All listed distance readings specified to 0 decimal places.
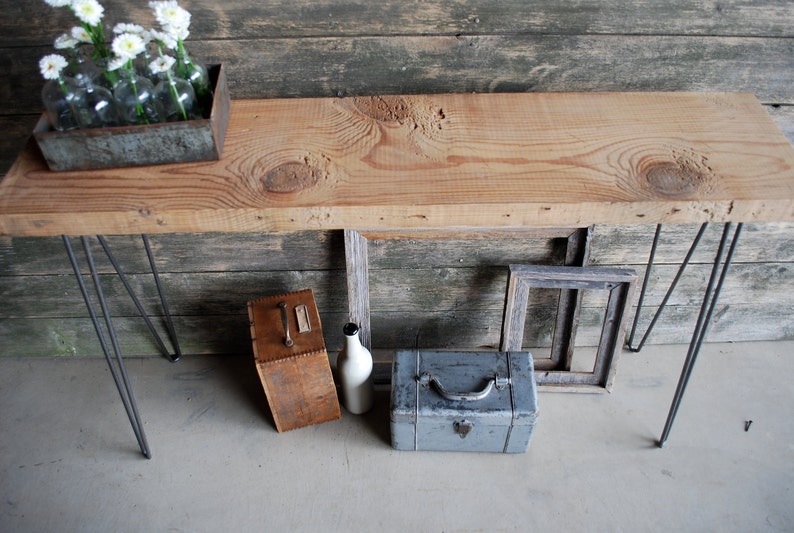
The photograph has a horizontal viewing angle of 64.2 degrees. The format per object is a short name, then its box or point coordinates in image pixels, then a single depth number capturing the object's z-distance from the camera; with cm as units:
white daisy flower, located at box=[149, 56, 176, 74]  125
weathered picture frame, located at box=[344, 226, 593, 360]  182
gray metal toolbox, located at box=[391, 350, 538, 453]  175
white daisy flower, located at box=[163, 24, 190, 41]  124
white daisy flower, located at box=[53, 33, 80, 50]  126
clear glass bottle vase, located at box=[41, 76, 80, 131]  129
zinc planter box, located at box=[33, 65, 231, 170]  127
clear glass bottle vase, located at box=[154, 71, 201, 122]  130
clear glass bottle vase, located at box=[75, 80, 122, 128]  129
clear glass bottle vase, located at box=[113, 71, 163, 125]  129
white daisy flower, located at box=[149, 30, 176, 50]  126
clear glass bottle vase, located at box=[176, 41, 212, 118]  132
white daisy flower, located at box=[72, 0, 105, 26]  118
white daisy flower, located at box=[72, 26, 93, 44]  126
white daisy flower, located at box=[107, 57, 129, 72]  122
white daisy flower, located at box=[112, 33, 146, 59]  121
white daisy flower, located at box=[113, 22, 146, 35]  126
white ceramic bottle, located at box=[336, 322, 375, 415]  182
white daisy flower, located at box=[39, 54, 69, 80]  123
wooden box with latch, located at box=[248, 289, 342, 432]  176
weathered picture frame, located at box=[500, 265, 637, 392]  184
